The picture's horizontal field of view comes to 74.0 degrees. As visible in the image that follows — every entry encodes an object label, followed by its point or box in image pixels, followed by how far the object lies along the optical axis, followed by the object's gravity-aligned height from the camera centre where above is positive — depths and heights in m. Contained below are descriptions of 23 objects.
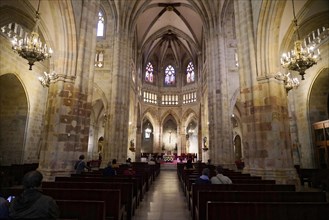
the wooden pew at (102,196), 4.38 -0.93
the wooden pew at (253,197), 3.97 -0.85
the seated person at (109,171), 7.83 -0.77
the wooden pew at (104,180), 6.31 -0.89
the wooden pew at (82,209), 3.32 -0.91
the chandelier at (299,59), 8.64 +3.65
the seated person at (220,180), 5.71 -0.75
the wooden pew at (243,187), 5.16 -0.86
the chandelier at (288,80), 9.07 +3.38
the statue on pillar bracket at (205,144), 24.10 +0.76
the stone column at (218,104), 17.06 +3.79
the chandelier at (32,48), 8.05 +3.68
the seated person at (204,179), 5.86 -0.76
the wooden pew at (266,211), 3.13 -0.84
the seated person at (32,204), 2.43 -0.61
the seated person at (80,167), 8.38 -0.67
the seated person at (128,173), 8.61 -0.91
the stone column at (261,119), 8.27 +1.28
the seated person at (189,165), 13.80 -0.91
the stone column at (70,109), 8.61 +1.66
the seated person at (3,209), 2.78 -0.76
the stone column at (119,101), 17.67 +4.07
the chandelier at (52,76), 9.24 +3.05
